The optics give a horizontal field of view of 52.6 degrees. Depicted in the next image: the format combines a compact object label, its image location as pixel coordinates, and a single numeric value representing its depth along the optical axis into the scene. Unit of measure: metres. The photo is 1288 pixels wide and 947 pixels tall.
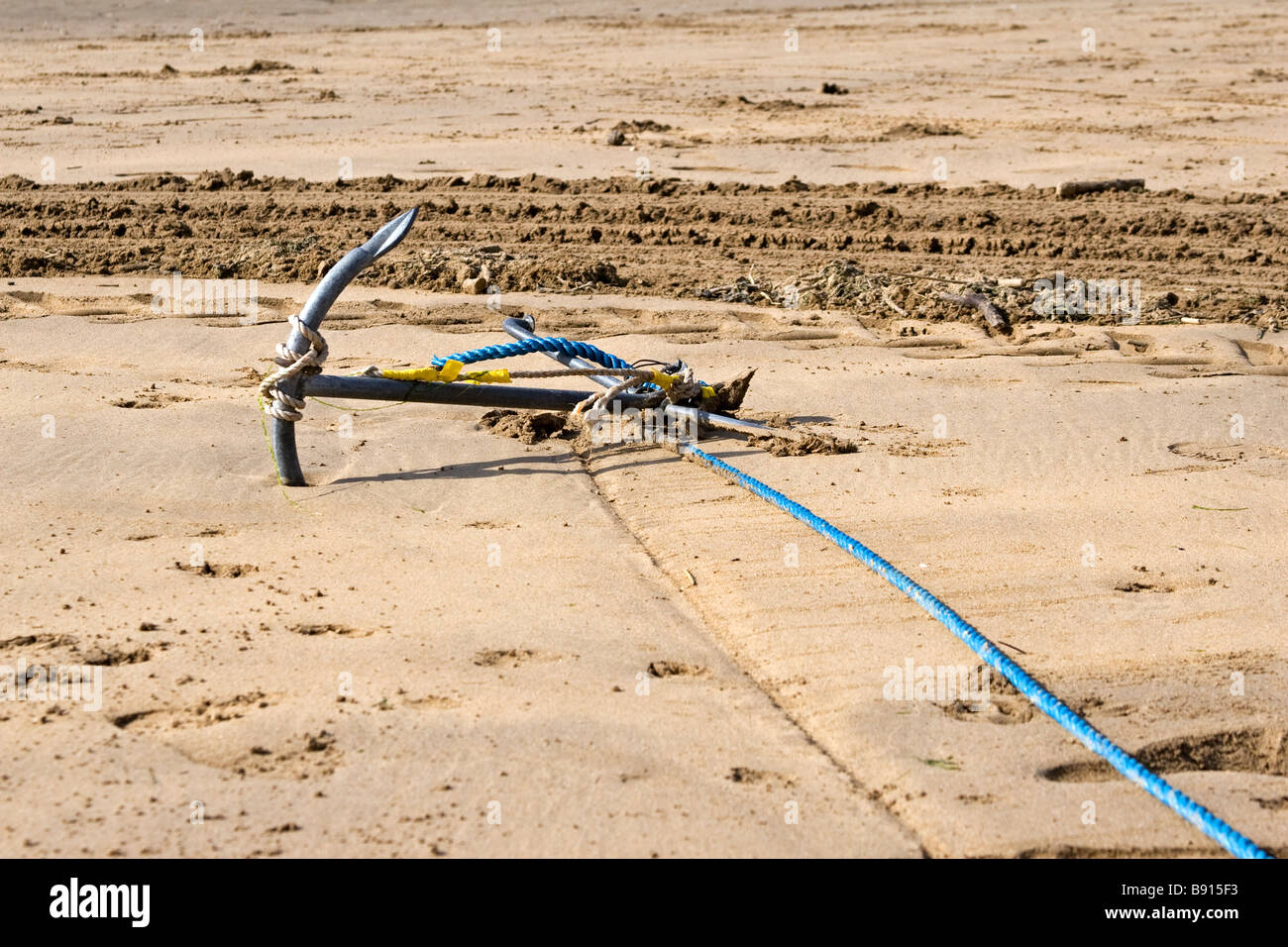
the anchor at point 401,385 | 4.55
